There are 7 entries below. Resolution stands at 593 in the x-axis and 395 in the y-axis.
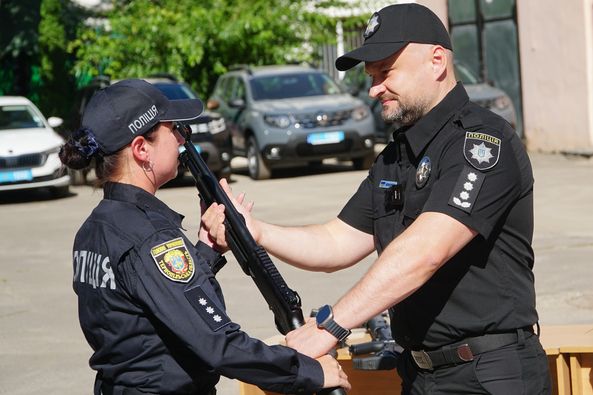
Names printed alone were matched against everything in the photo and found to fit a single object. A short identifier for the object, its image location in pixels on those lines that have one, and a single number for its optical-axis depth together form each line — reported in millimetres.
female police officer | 3428
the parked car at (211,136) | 18672
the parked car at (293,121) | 19094
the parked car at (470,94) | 19953
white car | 18062
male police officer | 3703
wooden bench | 4723
